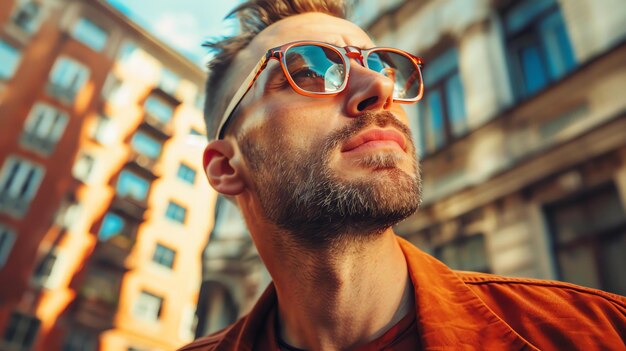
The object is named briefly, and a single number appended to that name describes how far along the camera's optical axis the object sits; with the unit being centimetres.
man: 29
